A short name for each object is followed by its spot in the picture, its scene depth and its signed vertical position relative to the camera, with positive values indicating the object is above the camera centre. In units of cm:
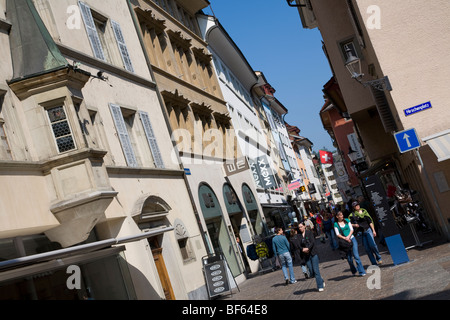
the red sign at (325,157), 6269 +533
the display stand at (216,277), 1950 -85
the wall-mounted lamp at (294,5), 3041 +1030
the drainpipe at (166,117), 2277 +518
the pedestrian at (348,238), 1573 -78
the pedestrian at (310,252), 1545 -81
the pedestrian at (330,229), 2490 -66
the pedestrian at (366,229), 1630 -72
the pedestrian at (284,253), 1875 -74
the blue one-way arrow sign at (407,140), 1627 +114
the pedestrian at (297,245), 1652 -59
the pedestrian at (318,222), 4310 -44
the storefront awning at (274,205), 3500 +139
